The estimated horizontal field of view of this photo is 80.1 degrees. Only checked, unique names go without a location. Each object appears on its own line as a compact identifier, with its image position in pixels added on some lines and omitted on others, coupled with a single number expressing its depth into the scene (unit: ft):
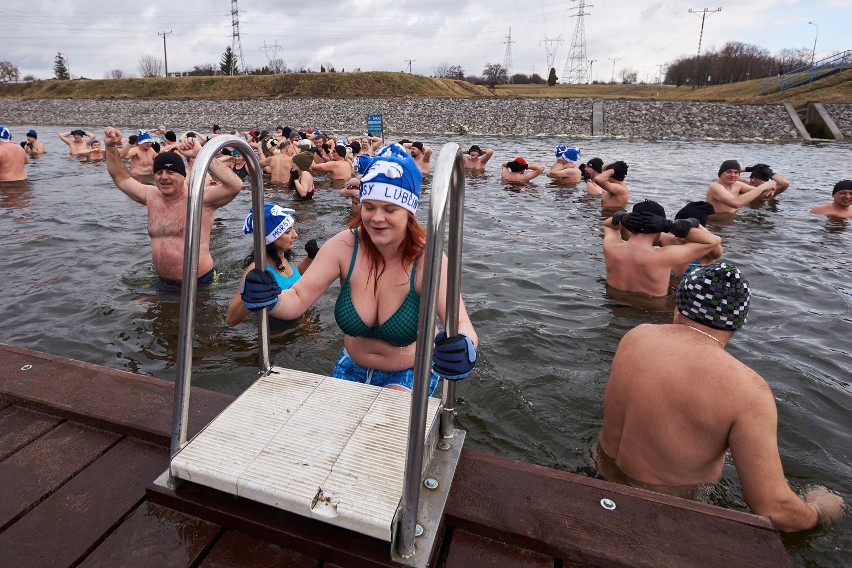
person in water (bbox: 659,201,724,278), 20.12
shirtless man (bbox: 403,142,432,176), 45.52
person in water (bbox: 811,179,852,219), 32.12
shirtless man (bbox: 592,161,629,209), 33.86
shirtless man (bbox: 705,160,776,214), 32.35
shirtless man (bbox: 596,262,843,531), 7.43
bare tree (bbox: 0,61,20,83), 300.81
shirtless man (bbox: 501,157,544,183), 45.19
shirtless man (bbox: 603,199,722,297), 17.28
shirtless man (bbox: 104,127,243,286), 17.60
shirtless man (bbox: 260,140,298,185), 44.29
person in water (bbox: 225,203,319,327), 14.48
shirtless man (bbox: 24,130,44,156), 58.37
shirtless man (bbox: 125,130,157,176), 45.88
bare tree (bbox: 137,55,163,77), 370.32
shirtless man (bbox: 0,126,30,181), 38.81
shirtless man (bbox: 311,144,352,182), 44.57
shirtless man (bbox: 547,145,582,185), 45.42
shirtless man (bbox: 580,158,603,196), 38.22
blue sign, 67.15
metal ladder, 5.21
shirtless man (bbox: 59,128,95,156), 59.31
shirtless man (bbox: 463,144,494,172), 51.57
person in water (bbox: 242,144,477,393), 7.95
